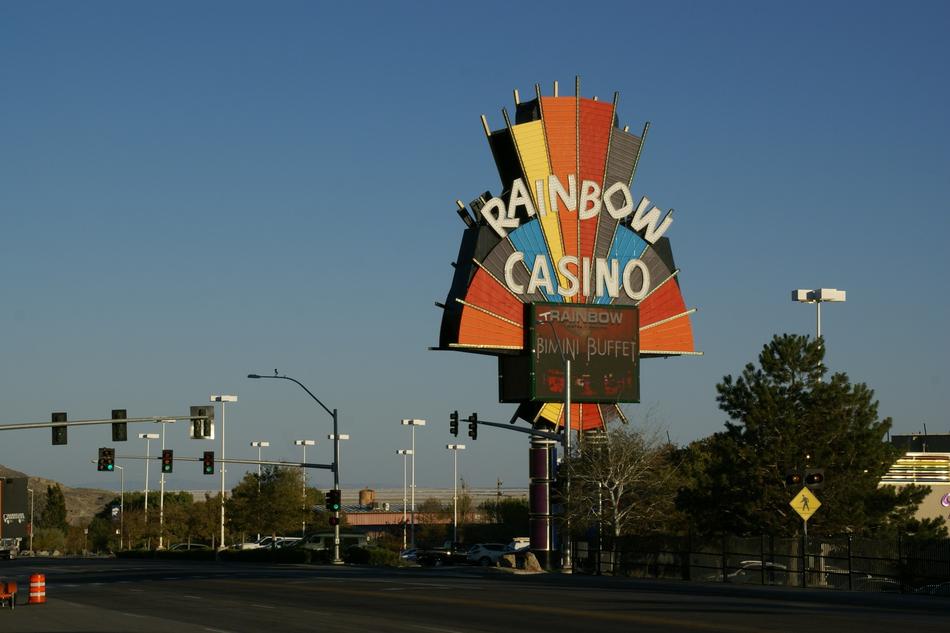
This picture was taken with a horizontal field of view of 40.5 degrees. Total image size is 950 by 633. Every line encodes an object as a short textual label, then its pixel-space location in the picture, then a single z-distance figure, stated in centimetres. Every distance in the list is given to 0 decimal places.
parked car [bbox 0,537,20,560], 9956
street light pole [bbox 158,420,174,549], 12975
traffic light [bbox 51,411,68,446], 5753
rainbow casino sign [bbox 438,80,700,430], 6838
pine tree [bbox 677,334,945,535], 6406
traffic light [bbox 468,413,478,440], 6294
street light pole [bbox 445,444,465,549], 13138
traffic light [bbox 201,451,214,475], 8106
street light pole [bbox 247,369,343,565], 7294
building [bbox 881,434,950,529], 9194
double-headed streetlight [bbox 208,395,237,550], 11612
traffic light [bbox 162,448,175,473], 7908
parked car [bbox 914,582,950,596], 3988
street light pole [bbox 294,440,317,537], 14038
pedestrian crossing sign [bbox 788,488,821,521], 4372
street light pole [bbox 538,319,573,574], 6022
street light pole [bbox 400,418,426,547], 13062
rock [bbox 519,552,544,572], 6078
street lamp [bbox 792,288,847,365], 7125
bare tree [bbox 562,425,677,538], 6631
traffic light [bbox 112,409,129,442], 6112
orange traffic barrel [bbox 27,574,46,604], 3806
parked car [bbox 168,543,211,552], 11862
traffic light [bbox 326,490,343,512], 7619
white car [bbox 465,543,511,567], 8100
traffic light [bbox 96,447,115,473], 7012
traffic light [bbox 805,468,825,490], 4491
